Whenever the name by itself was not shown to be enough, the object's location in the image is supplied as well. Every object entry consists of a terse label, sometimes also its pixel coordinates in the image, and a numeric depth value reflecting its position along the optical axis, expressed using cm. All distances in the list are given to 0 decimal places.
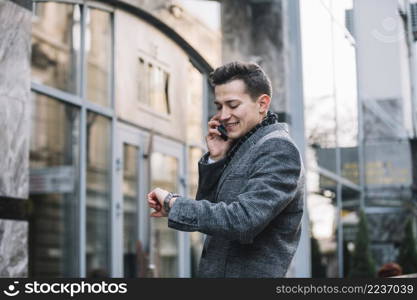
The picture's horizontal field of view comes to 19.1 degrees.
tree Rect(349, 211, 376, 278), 2059
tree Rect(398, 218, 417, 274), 2037
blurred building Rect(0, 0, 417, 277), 871
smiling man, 368
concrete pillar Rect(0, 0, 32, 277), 820
